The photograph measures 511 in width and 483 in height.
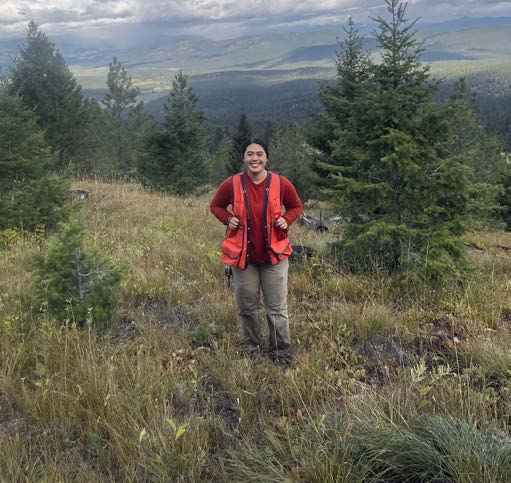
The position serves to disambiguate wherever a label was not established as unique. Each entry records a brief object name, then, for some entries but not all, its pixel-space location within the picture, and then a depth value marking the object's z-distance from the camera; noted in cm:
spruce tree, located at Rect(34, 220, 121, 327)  399
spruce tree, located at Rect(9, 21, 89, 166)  1905
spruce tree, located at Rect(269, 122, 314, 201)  2109
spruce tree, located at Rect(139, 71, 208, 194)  1839
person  362
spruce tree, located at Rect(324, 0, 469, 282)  537
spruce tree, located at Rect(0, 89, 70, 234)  777
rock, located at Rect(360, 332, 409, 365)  362
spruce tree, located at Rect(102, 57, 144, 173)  4963
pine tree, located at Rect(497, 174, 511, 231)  2988
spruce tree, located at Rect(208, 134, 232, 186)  5121
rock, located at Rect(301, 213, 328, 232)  1156
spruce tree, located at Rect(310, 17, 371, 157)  1395
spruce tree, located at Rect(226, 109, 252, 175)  3839
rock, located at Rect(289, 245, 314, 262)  656
